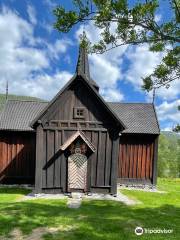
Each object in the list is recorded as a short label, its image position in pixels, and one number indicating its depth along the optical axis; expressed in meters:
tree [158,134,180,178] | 55.53
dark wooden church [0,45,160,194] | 20.05
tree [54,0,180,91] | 8.90
